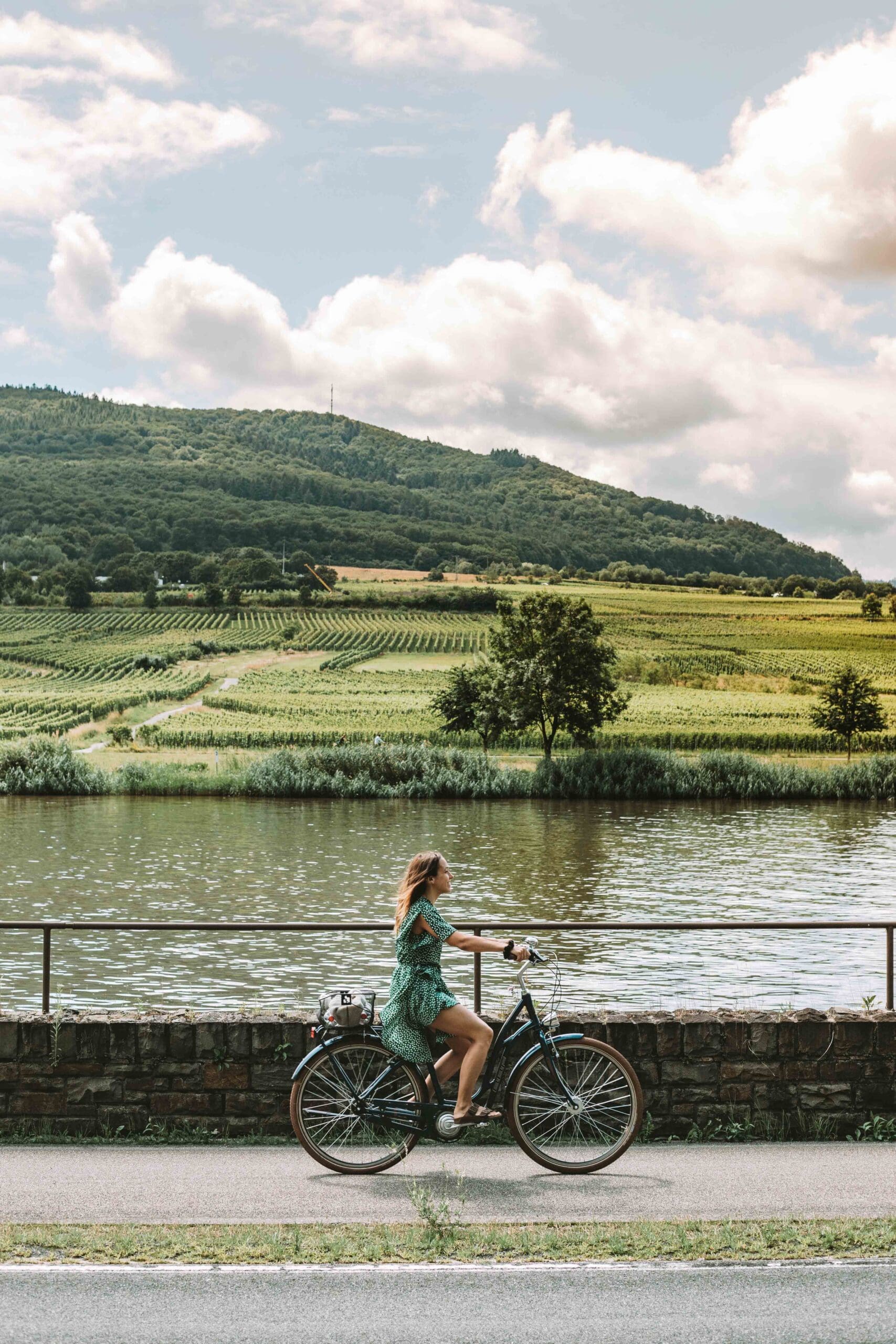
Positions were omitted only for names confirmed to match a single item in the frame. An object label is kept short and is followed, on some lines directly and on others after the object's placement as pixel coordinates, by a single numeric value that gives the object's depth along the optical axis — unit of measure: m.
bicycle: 6.51
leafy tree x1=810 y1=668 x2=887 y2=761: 47.97
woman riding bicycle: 6.38
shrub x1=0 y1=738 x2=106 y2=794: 46.91
